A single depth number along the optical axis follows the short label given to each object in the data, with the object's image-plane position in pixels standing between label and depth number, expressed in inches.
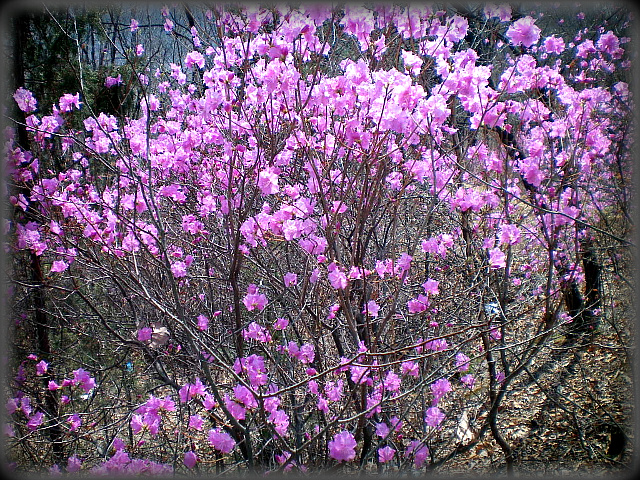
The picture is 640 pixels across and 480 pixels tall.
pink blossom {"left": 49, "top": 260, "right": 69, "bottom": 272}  119.9
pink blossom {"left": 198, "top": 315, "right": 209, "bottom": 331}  106.7
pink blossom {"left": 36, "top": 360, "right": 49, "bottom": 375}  118.0
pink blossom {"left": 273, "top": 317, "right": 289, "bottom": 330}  102.5
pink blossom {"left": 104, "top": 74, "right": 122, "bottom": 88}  151.6
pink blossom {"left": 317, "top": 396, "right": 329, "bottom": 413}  103.3
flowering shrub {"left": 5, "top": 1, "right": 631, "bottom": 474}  89.5
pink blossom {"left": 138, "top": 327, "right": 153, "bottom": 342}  99.5
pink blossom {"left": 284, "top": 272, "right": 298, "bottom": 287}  96.1
